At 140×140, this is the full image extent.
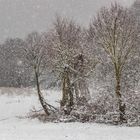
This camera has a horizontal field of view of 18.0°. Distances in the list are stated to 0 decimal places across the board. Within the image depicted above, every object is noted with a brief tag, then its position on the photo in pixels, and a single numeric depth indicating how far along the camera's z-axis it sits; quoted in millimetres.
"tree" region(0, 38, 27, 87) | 80125
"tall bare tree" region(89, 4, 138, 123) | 34438
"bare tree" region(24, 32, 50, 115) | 39688
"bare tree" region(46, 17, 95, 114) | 38188
